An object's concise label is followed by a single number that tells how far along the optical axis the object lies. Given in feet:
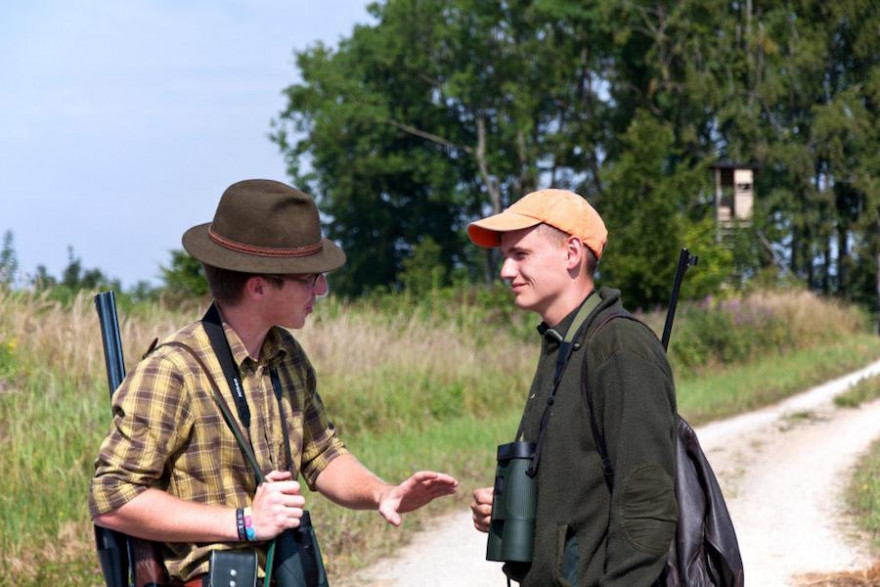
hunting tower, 137.39
